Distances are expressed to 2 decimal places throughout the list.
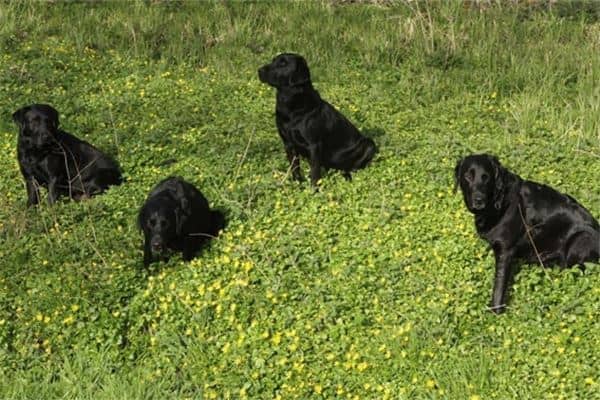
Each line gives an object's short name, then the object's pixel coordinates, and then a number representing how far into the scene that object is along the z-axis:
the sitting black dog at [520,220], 10.70
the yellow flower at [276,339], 10.66
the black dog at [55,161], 14.67
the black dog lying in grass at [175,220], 12.37
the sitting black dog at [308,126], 14.46
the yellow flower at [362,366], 10.07
